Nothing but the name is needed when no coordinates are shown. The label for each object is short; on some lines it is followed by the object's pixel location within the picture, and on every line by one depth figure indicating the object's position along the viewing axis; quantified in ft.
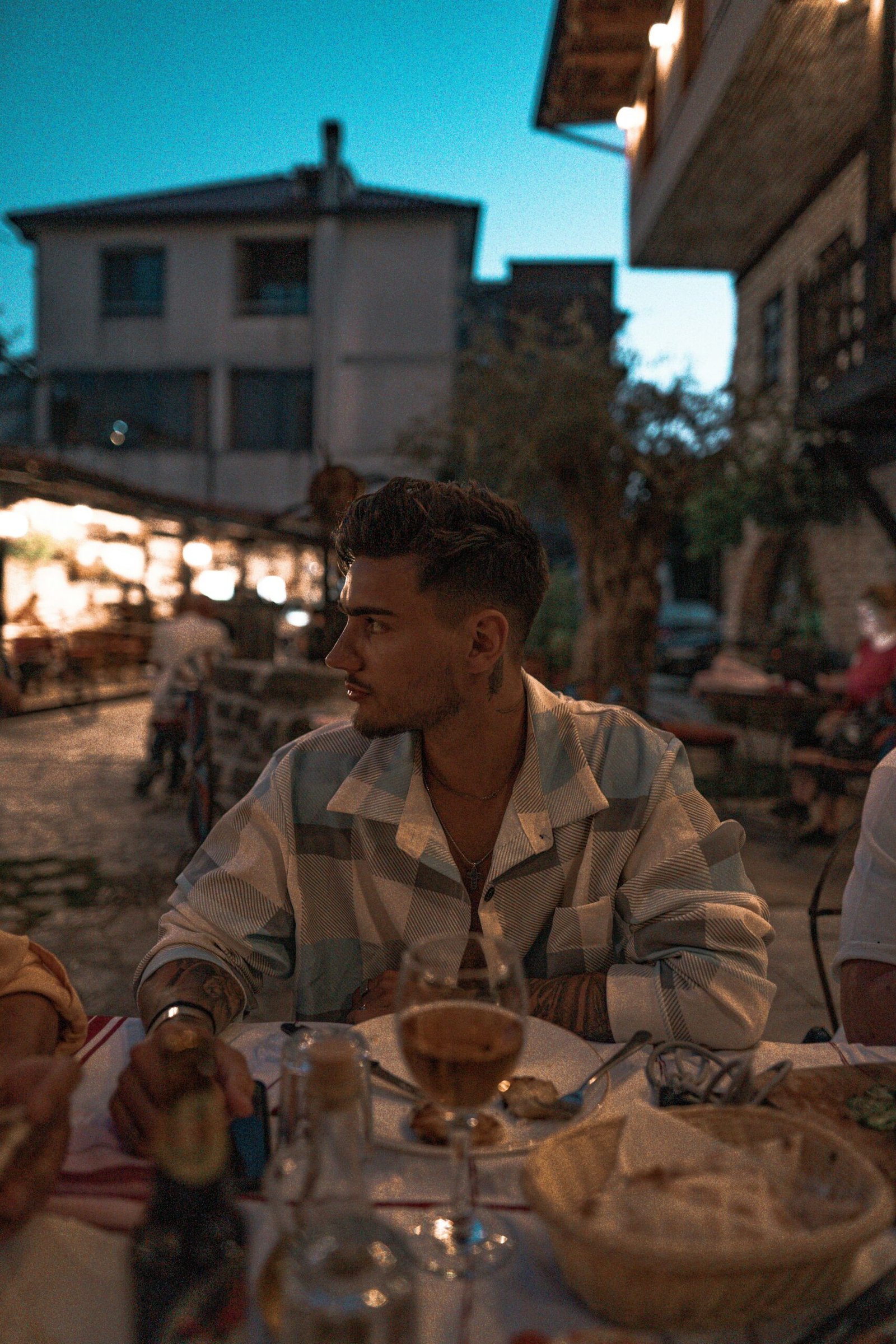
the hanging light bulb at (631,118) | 43.68
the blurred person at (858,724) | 20.12
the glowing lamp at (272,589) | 49.62
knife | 4.02
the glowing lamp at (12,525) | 40.55
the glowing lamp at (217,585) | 47.11
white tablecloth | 2.68
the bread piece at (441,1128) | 3.66
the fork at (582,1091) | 3.82
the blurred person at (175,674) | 25.94
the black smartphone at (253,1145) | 3.42
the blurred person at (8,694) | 17.78
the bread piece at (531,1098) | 3.81
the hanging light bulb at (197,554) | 57.72
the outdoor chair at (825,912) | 7.41
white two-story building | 72.02
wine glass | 3.07
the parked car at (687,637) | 64.03
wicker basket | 2.50
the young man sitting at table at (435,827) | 5.79
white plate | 3.67
